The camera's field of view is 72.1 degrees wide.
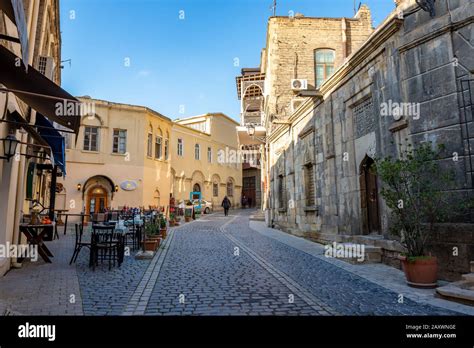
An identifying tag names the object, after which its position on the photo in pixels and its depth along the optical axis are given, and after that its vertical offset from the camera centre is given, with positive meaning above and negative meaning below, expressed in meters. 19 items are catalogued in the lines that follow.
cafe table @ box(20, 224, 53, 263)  7.84 -0.64
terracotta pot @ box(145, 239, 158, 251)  9.35 -1.04
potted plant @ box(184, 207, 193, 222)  23.27 -0.44
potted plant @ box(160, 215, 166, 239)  12.79 -0.77
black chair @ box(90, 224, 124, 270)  7.25 -0.84
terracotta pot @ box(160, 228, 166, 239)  12.83 -0.97
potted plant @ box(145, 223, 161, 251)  9.38 -0.85
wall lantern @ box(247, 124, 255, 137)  21.28 +5.02
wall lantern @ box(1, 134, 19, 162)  6.27 +1.24
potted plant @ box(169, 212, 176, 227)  19.65 -0.71
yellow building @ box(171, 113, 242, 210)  33.41 +5.57
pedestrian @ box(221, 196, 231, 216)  27.93 +0.23
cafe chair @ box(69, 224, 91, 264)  7.66 -0.78
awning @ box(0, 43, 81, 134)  4.81 +1.95
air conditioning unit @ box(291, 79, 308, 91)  14.55 +5.56
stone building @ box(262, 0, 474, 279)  6.12 +2.10
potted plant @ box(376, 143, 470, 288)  5.67 +0.07
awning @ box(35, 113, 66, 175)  9.74 +2.13
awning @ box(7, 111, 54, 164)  6.85 +1.90
